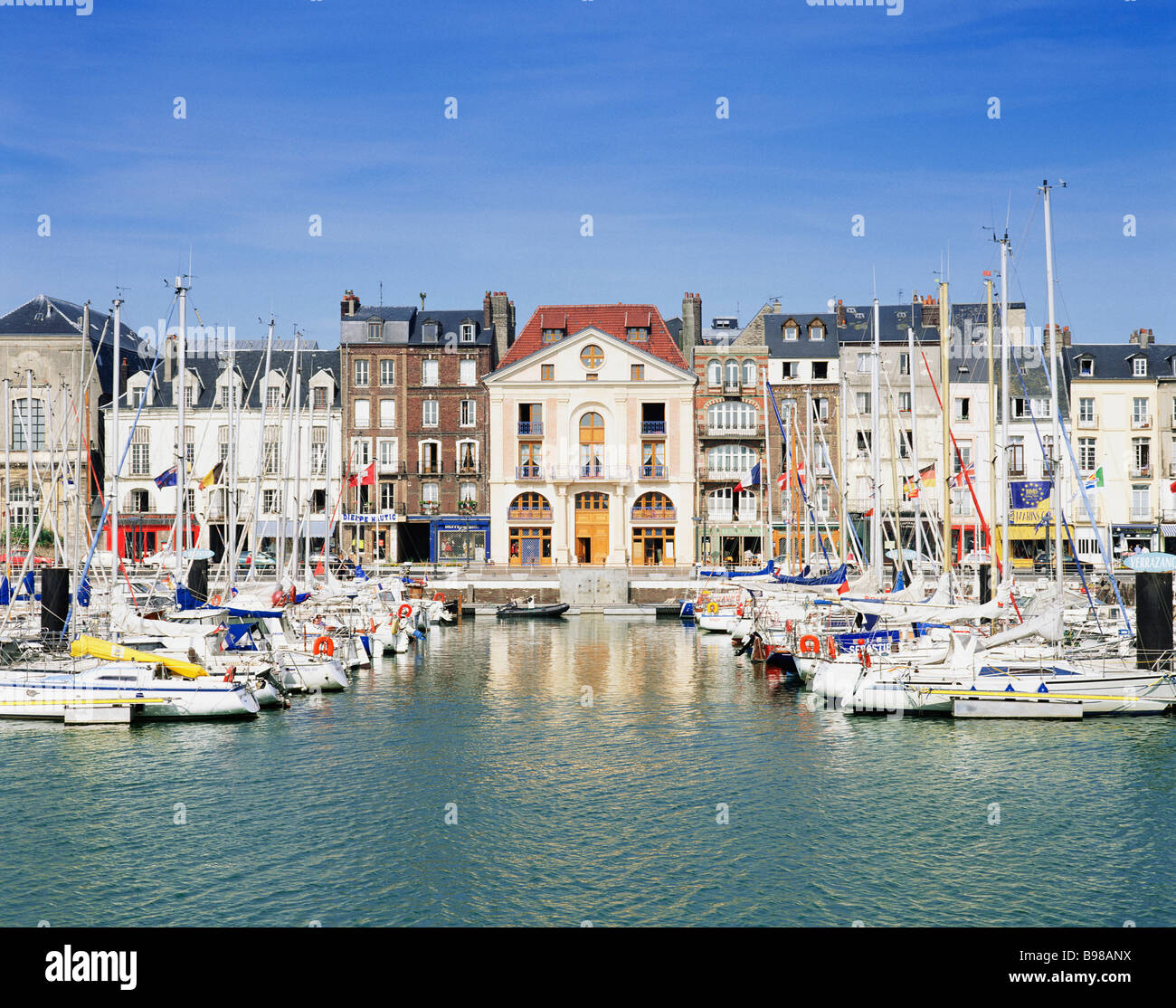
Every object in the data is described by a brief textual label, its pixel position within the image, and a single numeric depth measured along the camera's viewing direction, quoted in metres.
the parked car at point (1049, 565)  69.25
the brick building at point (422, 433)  80.19
